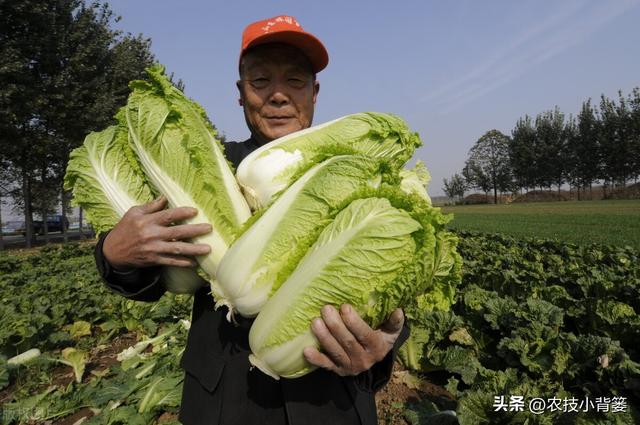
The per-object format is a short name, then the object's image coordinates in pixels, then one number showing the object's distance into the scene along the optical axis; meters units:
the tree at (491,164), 106.31
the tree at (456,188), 122.36
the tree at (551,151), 88.28
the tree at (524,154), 91.76
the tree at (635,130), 71.69
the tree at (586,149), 80.38
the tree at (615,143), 74.50
